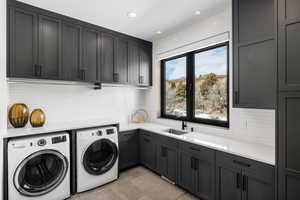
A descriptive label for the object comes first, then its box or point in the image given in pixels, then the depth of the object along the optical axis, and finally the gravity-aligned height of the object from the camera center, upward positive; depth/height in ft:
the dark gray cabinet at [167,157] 7.80 -3.17
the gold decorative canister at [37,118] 7.41 -0.95
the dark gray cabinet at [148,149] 9.09 -3.17
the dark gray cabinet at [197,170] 6.24 -3.19
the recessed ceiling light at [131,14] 7.63 +4.29
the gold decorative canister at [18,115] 7.06 -0.76
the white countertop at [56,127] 6.27 -1.40
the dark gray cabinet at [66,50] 6.81 +2.69
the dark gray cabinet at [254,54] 5.26 +1.64
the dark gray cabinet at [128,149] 9.32 -3.20
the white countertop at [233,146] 5.10 -1.93
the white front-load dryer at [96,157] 7.43 -3.09
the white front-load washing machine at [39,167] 5.82 -2.91
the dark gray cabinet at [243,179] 4.74 -2.77
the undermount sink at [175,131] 9.40 -2.07
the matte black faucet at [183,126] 9.30 -1.68
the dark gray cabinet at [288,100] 4.08 -0.04
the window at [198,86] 8.11 +0.76
